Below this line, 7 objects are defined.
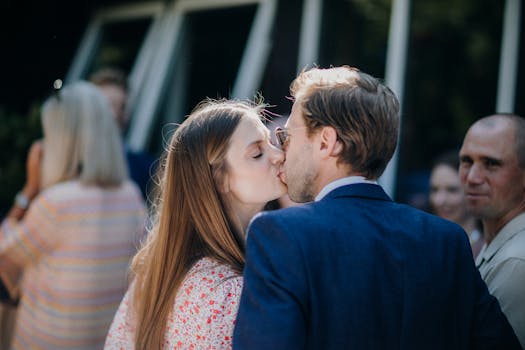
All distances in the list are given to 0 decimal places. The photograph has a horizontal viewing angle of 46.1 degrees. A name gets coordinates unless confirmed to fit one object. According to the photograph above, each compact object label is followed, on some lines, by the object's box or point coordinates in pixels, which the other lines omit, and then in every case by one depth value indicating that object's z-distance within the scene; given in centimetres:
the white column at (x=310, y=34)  462
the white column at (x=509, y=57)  382
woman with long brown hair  215
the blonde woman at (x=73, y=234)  324
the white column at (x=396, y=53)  420
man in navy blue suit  176
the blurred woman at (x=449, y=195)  404
